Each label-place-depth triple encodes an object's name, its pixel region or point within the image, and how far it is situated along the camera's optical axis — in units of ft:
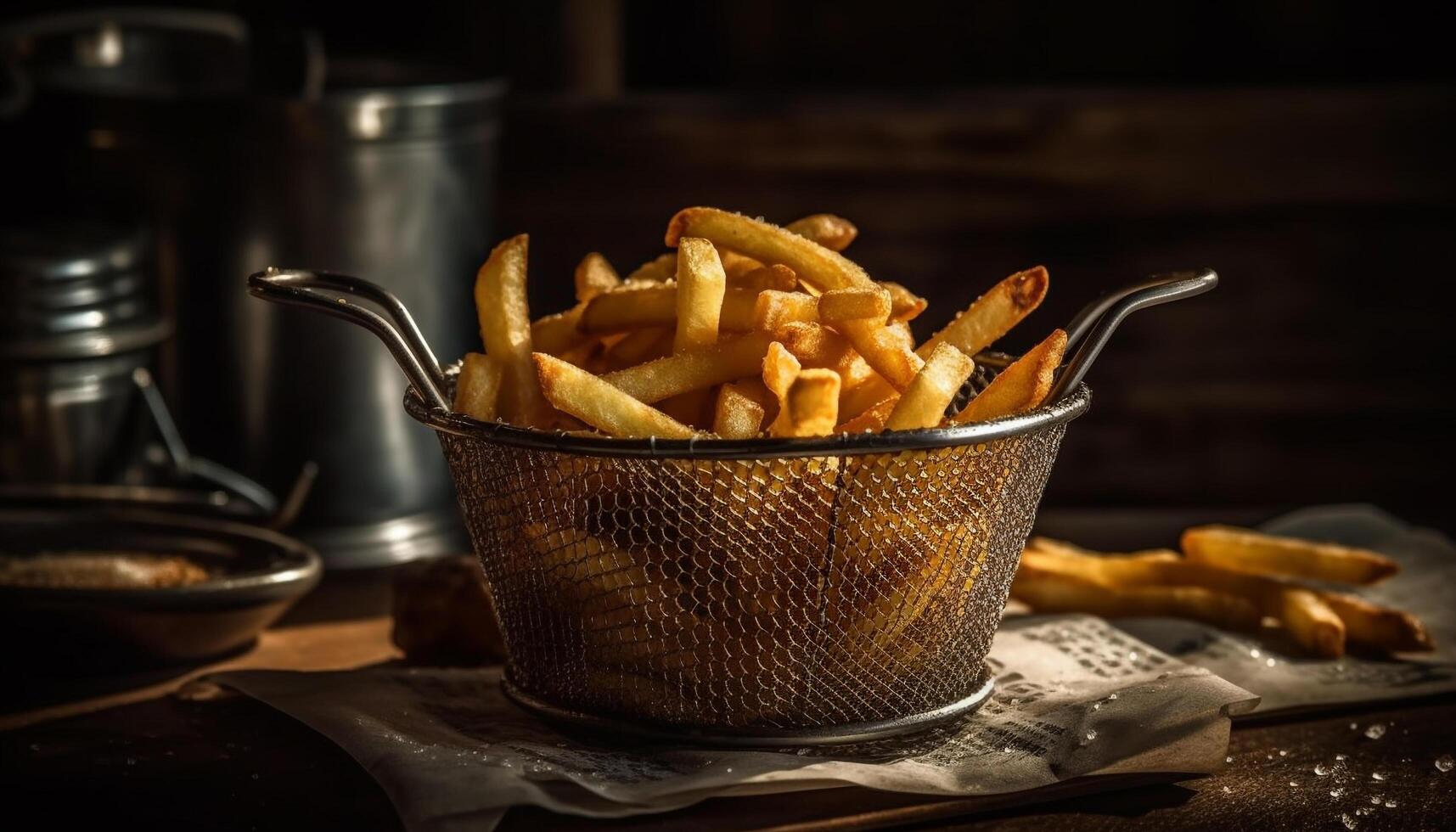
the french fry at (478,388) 2.23
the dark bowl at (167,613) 2.34
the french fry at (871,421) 2.20
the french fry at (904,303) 2.25
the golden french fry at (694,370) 2.18
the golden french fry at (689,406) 2.22
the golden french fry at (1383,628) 2.43
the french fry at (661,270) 2.33
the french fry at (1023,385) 2.16
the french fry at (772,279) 2.24
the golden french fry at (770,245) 2.23
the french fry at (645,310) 2.23
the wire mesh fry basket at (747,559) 2.14
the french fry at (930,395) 2.13
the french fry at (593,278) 2.32
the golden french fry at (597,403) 2.13
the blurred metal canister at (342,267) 2.82
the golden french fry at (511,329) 2.24
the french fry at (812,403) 2.08
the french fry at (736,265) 2.29
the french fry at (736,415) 2.14
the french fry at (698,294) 2.17
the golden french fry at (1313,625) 2.43
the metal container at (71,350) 2.77
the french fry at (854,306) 2.15
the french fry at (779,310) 2.18
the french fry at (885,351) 2.18
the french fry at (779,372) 2.11
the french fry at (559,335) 2.28
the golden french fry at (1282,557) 2.52
